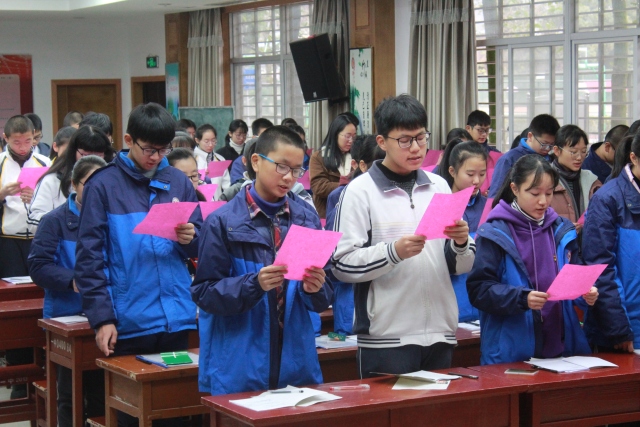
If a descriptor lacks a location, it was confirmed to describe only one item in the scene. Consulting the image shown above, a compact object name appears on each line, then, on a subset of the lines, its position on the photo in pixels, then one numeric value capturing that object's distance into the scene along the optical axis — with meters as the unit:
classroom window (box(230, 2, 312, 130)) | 11.41
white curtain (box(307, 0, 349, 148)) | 9.98
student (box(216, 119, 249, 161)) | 9.59
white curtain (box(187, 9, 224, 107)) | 12.30
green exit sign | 13.45
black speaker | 9.84
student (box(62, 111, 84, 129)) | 8.32
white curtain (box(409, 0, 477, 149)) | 8.87
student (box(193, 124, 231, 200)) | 8.64
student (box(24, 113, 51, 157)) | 7.39
